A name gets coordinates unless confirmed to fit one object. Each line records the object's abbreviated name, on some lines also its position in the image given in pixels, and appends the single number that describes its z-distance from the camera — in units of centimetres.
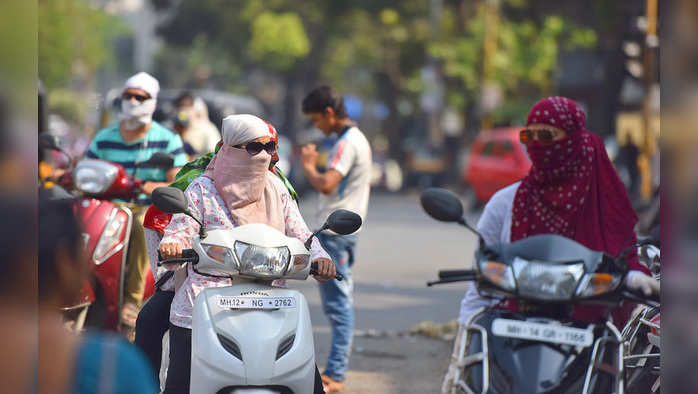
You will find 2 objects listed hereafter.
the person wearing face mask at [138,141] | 1437
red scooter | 1346
